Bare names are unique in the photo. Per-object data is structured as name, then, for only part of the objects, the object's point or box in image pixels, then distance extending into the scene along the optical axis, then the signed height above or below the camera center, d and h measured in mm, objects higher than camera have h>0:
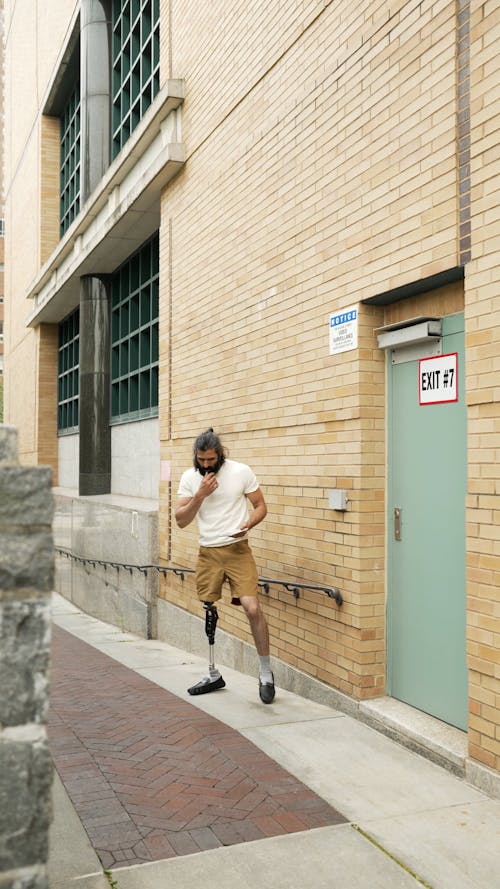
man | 5504 -437
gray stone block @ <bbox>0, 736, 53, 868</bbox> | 2049 -872
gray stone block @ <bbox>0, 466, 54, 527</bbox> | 2045 -90
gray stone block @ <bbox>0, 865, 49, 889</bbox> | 2062 -1078
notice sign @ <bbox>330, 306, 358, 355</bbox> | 5289 +869
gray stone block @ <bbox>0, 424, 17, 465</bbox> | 2158 +45
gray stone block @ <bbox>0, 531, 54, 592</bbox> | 2043 -257
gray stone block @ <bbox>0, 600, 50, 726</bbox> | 2043 -514
